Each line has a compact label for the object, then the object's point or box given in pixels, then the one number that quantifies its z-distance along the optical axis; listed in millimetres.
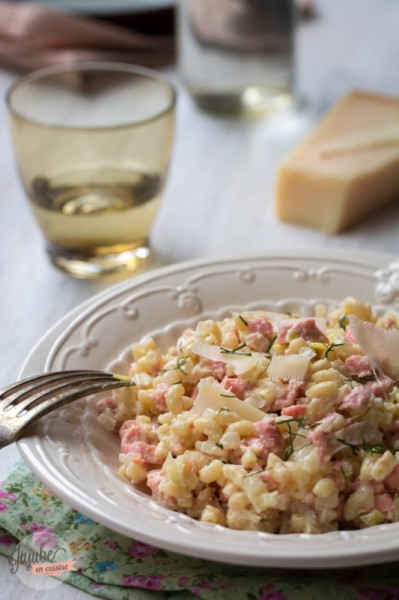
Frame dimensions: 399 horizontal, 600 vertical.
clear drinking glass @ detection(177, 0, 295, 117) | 947
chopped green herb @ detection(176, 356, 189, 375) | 676
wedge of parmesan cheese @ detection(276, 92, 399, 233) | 869
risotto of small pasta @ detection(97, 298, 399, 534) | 633
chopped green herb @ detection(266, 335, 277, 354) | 681
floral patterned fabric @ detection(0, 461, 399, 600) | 630
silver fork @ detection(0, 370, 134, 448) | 653
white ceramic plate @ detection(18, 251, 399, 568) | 581
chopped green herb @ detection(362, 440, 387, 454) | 640
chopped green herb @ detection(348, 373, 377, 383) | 665
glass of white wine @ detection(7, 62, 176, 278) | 810
